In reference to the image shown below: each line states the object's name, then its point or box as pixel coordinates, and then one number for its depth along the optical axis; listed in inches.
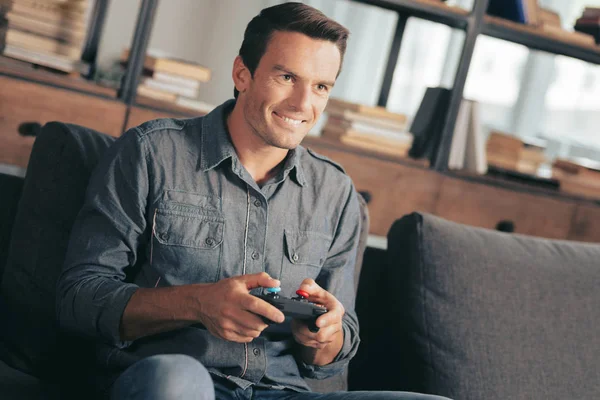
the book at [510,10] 106.6
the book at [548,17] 108.2
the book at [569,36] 108.0
